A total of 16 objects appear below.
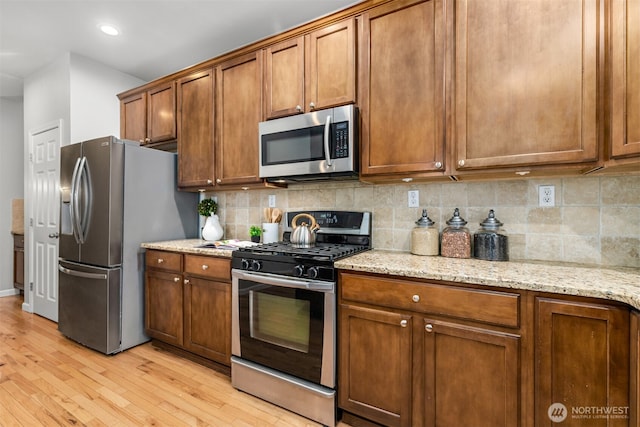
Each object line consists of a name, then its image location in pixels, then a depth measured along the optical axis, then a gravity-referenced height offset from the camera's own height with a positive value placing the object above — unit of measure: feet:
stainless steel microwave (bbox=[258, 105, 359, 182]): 6.08 +1.44
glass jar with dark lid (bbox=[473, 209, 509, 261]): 5.41 -0.55
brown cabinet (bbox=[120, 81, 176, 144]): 9.23 +3.16
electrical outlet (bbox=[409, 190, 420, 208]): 6.66 +0.30
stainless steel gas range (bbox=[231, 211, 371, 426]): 5.35 -2.24
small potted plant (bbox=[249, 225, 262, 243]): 8.41 -0.63
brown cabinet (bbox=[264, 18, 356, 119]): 6.27 +3.15
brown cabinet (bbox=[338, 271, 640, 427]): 3.59 -2.02
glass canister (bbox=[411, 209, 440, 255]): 6.11 -0.54
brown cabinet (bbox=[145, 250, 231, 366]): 6.90 -2.30
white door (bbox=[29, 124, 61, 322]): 10.43 -0.25
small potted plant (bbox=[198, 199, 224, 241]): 9.03 -0.28
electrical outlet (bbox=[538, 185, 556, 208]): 5.50 +0.29
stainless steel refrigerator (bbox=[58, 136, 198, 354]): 7.84 -0.58
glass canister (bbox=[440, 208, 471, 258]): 5.79 -0.54
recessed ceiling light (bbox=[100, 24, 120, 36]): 8.42 +5.23
